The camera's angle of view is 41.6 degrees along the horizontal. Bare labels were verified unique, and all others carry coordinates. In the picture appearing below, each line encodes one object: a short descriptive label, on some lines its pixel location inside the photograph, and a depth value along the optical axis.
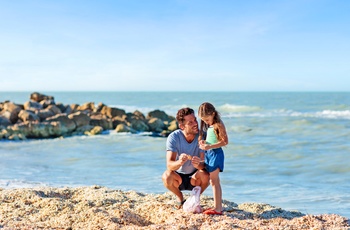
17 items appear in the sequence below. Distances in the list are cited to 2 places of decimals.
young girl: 5.33
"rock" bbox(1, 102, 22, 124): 21.31
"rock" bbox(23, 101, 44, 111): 23.84
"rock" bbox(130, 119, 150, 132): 22.23
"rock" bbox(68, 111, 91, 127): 21.50
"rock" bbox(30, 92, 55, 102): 28.23
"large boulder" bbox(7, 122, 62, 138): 19.20
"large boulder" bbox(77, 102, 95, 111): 28.01
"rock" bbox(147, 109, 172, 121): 25.83
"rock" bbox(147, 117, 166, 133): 22.48
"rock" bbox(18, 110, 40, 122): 20.63
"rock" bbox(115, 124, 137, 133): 21.16
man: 5.57
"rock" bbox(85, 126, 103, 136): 20.72
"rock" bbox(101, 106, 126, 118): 24.75
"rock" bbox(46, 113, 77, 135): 20.45
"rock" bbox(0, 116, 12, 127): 20.17
